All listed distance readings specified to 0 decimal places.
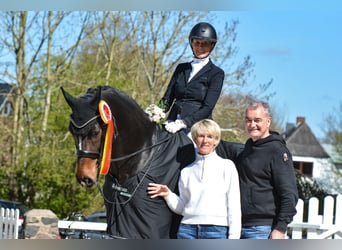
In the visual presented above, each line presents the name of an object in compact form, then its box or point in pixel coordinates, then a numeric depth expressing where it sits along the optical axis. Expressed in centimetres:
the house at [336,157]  4649
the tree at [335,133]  4670
